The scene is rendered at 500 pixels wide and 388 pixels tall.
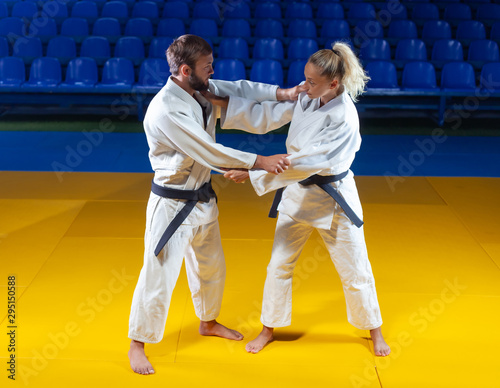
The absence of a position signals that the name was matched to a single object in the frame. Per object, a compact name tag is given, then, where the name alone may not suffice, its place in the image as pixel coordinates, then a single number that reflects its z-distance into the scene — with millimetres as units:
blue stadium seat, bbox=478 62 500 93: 7211
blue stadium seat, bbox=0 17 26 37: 8078
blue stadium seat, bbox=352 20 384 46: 7971
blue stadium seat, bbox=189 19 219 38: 8023
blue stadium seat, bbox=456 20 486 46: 8125
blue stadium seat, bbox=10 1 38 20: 8500
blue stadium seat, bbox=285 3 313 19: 8391
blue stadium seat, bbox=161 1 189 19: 8383
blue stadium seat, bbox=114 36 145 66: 7781
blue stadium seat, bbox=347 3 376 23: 8305
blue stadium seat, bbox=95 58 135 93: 7387
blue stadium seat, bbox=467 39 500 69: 7621
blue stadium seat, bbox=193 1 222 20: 8352
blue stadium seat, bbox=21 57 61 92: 7418
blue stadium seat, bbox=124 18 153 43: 8039
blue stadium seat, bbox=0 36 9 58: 7785
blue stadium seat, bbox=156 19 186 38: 7977
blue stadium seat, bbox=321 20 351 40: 7938
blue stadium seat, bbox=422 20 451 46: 8109
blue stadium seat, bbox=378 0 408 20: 8445
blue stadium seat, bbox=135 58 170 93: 7230
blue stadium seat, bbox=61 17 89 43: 8156
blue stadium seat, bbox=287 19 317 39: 8016
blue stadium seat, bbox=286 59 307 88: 7285
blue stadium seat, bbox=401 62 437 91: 7363
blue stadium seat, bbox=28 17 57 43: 8164
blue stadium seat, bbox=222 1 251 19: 8445
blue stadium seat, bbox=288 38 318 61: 7691
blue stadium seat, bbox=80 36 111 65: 7781
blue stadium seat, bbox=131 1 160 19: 8422
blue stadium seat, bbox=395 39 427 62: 7711
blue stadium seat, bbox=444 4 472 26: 8469
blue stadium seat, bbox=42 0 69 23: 8539
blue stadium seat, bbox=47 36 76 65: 7836
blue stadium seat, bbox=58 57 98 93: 7351
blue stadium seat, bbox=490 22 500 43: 8117
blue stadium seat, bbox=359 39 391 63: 7660
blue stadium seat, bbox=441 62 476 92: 7344
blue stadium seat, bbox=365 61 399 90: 7324
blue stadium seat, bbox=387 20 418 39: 8125
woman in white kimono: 2473
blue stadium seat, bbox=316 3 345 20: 8453
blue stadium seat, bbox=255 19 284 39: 8055
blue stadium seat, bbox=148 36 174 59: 7633
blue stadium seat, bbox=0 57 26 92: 7461
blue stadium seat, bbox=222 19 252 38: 8148
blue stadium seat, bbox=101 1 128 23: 8531
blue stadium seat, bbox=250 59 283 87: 7226
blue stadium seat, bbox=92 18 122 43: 8156
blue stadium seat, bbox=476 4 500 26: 8469
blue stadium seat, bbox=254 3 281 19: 8406
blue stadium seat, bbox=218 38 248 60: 7734
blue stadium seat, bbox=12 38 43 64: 7801
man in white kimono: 2434
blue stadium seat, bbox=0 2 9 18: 8592
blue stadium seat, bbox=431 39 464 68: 7723
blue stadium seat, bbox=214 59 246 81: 7312
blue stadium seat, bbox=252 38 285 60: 7711
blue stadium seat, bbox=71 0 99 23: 8578
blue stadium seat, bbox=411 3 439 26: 8492
